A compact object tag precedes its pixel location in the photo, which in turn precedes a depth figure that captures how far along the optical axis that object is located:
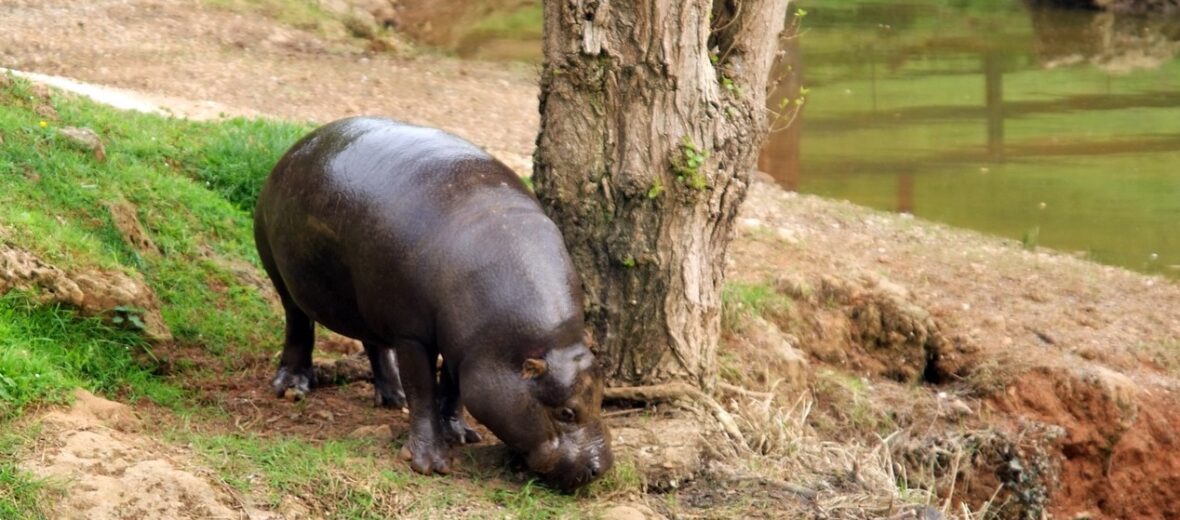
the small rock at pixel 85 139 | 15.09
